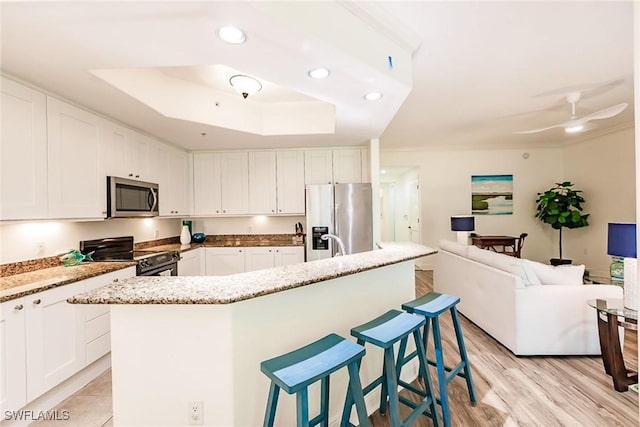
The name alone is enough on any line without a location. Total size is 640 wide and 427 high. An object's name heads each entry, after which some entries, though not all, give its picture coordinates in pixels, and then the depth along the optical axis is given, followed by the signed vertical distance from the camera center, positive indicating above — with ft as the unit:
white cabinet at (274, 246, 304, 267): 13.93 -2.13
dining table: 16.25 -1.92
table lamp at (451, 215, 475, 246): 15.88 -0.97
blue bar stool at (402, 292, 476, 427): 5.63 -2.67
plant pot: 17.08 -3.26
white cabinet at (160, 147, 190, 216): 12.71 +1.28
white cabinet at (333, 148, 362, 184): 14.39 +2.25
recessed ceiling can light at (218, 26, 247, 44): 4.88 +3.12
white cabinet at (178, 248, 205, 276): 12.15 -2.28
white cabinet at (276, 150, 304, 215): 14.48 +1.52
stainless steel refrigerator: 12.87 -0.19
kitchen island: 4.05 -1.96
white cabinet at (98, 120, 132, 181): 9.27 +2.27
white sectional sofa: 8.15 -2.94
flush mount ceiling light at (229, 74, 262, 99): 8.91 +4.13
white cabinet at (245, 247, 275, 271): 13.94 -2.22
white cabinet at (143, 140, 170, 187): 11.62 +2.11
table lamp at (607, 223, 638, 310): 6.42 -1.02
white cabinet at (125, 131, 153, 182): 10.51 +2.17
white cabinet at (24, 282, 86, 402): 6.00 -2.81
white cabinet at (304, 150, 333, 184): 14.46 +2.16
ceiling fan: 9.32 +3.17
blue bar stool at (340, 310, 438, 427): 4.51 -2.49
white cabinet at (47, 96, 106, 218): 7.59 +1.45
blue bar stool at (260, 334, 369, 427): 3.58 -2.11
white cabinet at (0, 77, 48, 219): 6.50 +1.50
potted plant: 16.58 -0.16
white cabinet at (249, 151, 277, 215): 14.60 +1.46
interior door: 19.80 +0.09
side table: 6.57 -3.26
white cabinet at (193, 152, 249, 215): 14.66 +1.49
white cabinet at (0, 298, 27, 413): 5.51 -2.80
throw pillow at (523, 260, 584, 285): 8.38 -1.98
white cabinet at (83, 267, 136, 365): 7.34 -2.95
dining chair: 16.20 -2.52
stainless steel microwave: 9.33 +0.56
